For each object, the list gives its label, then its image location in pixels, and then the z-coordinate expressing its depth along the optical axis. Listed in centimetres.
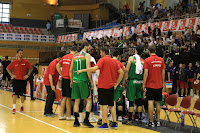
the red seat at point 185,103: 813
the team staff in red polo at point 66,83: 884
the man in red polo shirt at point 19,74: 1016
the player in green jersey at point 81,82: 791
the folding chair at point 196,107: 757
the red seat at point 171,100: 859
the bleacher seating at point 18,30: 3394
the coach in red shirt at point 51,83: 948
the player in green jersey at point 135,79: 848
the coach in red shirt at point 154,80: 823
